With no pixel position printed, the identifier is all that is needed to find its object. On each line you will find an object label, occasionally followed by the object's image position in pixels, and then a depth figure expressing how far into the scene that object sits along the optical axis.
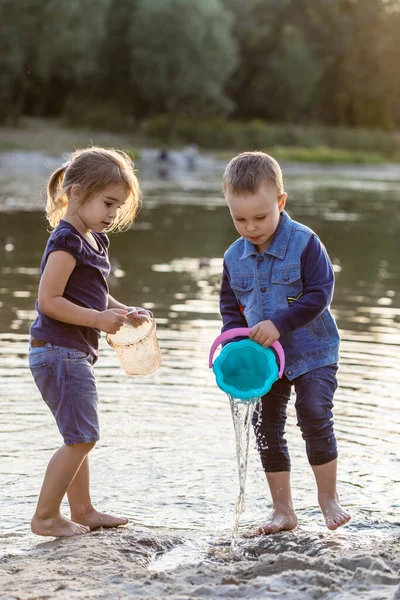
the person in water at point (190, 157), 43.81
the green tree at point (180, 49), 51.44
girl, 3.75
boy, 3.78
